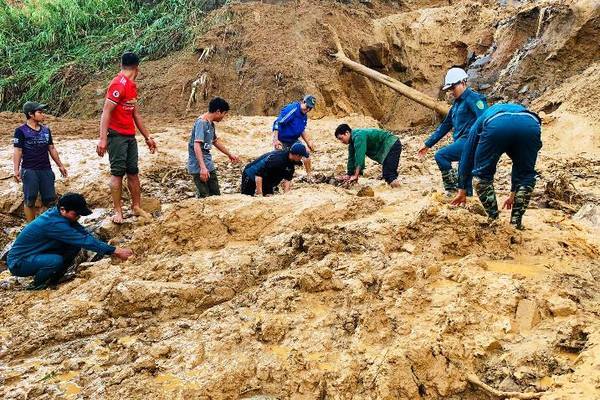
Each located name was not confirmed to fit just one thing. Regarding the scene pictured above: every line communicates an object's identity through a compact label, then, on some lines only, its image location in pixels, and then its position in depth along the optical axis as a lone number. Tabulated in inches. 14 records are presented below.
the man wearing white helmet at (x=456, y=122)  194.1
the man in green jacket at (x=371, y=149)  245.1
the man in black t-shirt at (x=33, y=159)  235.1
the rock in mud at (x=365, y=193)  205.0
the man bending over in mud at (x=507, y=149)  151.0
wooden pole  424.8
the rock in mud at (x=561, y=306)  108.7
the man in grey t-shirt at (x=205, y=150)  214.1
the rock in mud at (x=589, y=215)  171.5
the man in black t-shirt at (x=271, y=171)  221.6
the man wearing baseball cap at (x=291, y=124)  271.4
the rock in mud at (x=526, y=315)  108.0
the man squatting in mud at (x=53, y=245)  168.4
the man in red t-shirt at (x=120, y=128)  194.4
